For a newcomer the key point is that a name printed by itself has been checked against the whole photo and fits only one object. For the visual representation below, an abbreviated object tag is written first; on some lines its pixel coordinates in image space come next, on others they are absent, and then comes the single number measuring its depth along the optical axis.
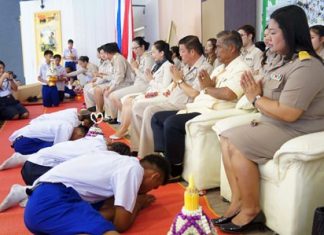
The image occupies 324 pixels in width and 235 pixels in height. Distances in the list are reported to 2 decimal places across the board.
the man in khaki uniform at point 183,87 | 3.48
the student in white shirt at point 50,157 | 2.49
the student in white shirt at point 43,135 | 3.38
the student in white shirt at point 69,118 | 3.52
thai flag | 7.95
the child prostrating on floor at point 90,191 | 1.87
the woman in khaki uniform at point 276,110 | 1.97
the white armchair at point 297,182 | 1.89
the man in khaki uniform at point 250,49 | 3.78
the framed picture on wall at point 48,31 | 11.16
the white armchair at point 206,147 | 2.75
